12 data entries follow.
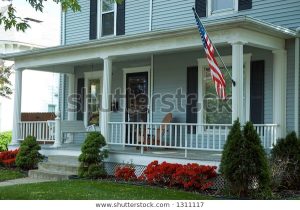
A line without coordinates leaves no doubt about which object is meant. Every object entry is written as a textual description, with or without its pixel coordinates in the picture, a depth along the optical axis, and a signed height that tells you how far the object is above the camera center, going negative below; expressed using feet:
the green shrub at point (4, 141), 62.59 -2.95
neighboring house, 84.53 +6.37
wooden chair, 41.46 -0.97
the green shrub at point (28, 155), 45.55 -3.47
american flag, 30.78 +3.87
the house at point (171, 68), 36.09 +5.01
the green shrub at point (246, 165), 29.89 -2.77
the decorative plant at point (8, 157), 47.90 -3.97
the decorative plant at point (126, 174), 37.63 -4.31
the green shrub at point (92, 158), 38.91 -3.18
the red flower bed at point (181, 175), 32.81 -3.89
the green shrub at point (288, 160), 33.19 -2.64
